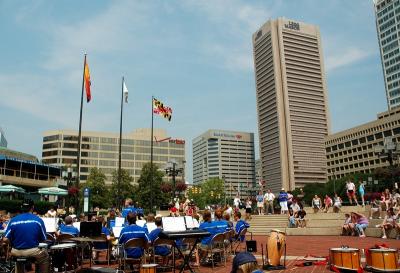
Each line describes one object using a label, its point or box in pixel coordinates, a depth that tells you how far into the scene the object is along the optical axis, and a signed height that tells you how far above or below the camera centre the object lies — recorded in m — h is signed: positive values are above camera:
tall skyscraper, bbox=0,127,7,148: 184.12 +36.12
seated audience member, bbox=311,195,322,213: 29.77 +0.15
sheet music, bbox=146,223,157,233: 11.63 -0.51
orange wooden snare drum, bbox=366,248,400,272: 8.13 -1.18
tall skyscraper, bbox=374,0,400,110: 147.50 +62.80
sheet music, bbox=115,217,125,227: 13.30 -0.37
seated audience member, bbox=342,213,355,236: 21.23 -1.21
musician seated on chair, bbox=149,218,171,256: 10.62 -1.08
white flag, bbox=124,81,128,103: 31.89 +9.72
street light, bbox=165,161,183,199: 35.25 +3.76
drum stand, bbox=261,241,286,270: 9.77 -1.53
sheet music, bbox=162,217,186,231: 10.55 -0.40
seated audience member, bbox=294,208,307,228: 25.30 -0.90
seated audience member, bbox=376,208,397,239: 18.48 -0.89
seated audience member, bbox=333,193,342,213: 27.48 -0.03
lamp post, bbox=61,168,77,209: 30.90 +3.00
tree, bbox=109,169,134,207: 77.25 +4.31
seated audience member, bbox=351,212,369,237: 20.34 -0.96
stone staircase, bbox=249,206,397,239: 21.50 -1.15
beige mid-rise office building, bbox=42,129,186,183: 129.25 +21.67
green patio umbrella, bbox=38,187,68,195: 35.46 +1.95
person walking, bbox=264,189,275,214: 30.03 +0.62
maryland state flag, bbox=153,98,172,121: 35.35 +9.26
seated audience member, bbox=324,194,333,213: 28.95 +0.13
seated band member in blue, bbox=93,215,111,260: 12.05 -1.04
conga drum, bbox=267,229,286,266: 10.07 -1.05
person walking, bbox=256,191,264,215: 30.50 +0.33
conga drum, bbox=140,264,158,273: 7.34 -1.12
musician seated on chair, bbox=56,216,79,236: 11.40 -0.52
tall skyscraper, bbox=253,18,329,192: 187.12 +47.93
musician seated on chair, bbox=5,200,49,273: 7.27 -0.46
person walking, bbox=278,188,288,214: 27.45 +0.42
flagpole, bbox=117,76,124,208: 30.48 +8.79
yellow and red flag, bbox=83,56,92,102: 26.28 +8.97
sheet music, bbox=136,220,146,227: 12.49 -0.40
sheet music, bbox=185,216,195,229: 12.17 -0.43
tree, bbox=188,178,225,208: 115.88 +4.59
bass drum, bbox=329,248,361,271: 8.48 -1.18
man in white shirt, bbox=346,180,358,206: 26.30 +1.10
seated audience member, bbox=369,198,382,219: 23.42 -0.26
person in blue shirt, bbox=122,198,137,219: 18.61 +0.30
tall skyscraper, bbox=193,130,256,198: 189.24 +7.91
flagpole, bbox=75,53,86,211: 23.41 +5.98
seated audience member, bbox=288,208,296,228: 25.33 -0.98
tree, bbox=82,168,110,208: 75.91 +4.28
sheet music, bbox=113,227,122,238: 11.62 -0.62
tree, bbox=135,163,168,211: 70.40 +3.51
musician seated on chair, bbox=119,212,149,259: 9.41 -0.59
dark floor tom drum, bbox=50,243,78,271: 9.02 -1.08
